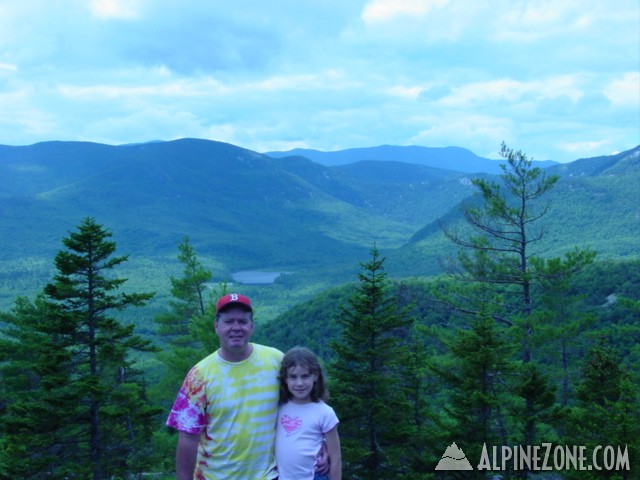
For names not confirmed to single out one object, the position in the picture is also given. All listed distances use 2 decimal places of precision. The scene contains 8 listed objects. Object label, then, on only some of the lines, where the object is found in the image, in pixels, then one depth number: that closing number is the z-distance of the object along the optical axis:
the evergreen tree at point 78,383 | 13.28
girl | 4.98
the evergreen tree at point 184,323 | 23.72
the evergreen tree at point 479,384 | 13.01
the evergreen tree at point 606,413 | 9.91
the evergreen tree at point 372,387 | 14.24
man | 4.90
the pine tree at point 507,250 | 16.11
